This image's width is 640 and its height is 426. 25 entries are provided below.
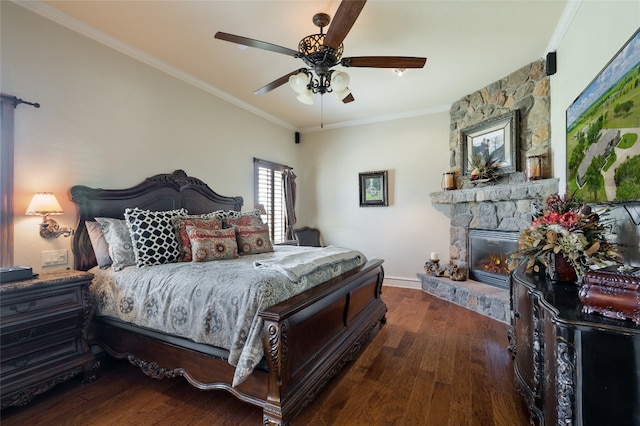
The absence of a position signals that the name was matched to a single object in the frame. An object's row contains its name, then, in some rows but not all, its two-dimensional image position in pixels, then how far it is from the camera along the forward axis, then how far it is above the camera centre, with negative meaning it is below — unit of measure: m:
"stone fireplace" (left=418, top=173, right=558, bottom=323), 3.24 -0.06
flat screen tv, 1.35 +0.44
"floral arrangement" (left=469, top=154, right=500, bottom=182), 3.75 +0.60
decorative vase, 1.59 -0.33
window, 4.71 +0.36
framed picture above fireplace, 3.52 +0.92
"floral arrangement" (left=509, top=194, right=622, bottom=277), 1.39 -0.14
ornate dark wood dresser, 0.99 -0.58
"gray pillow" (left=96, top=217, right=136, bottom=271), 2.34 -0.22
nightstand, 1.78 -0.80
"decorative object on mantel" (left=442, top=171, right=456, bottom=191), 4.21 +0.47
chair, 5.22 -0.41
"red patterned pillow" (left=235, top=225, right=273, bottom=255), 2.96 -0.27
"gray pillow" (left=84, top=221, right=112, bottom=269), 2.45 -0.24
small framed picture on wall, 4.95 +0.43
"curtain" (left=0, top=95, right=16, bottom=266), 2.10 +0.28
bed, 1.62 -0.92
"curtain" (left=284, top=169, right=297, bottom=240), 5.25 +0.32
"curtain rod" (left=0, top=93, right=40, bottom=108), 2.10 +0.89
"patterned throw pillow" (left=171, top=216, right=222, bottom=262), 2.56 -0.11
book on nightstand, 1.83 -0.38
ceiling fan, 2.02 +1.19
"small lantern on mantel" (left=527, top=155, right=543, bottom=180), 3.07 +0.49
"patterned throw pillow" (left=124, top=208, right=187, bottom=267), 2.36 -0.19
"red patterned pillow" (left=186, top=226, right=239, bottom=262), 2.49 -0.27
